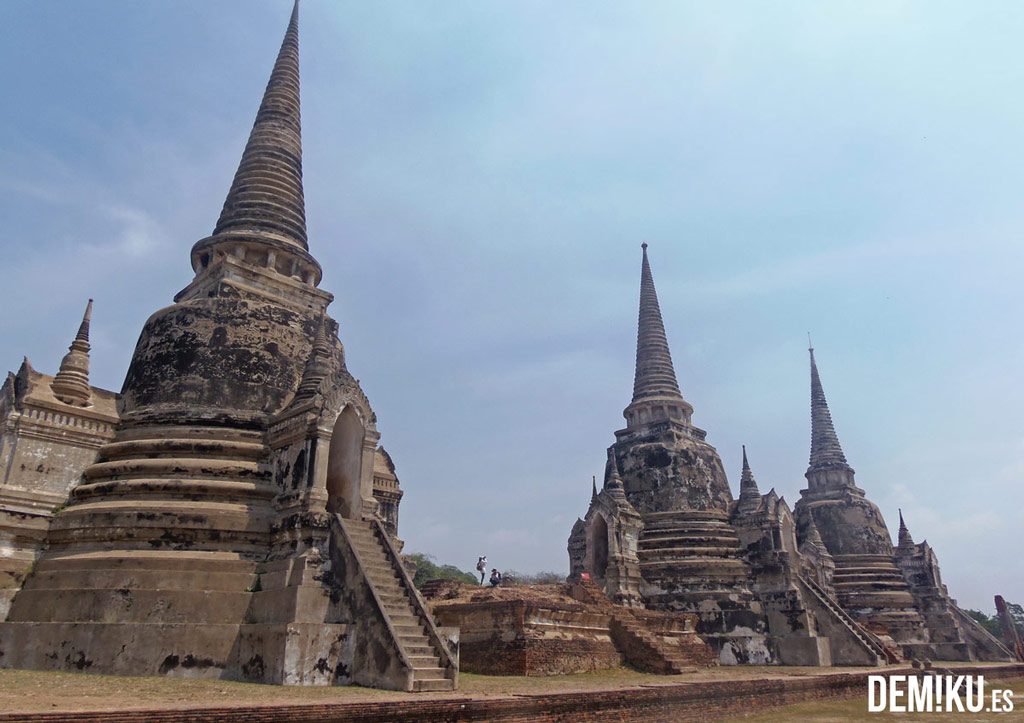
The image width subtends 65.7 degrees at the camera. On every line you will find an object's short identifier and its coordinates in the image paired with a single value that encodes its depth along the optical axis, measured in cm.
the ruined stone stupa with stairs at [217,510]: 1404
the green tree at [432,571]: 6391
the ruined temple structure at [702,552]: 2770
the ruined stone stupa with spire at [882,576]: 3681
